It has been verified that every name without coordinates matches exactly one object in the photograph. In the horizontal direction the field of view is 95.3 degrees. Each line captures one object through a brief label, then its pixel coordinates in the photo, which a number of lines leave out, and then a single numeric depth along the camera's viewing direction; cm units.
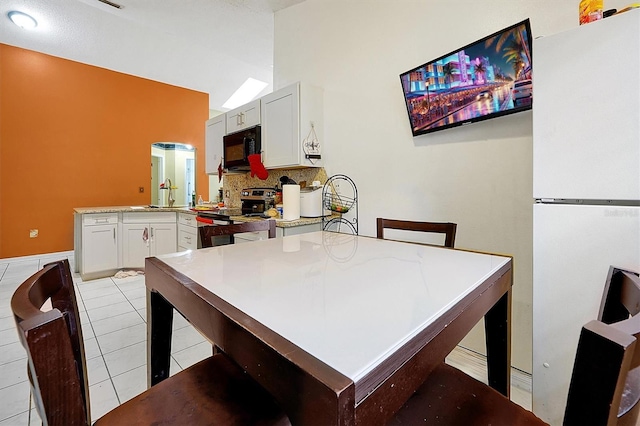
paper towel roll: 262
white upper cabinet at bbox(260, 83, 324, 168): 274
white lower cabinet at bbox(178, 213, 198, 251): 356
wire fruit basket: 264
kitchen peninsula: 361
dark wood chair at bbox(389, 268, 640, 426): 36
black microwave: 325
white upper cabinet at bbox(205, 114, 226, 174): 400
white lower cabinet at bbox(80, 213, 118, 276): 359
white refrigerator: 100
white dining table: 43
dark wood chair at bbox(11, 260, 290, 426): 44
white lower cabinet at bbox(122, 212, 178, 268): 390
